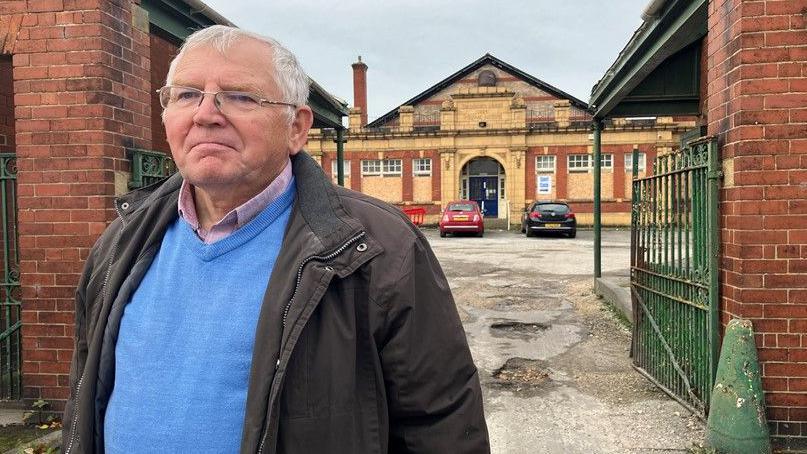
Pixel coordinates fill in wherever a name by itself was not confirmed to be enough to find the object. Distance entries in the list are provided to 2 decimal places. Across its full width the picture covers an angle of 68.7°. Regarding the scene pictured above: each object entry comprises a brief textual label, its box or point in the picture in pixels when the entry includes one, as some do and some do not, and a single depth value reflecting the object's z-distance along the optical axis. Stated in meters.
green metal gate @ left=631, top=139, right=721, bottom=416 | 4.05
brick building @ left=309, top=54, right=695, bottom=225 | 30.47
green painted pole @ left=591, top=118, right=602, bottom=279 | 9.87
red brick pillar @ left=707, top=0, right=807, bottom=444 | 3.58
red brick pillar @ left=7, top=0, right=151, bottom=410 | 4.12
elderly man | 1.56
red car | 23.83
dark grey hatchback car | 22.89
